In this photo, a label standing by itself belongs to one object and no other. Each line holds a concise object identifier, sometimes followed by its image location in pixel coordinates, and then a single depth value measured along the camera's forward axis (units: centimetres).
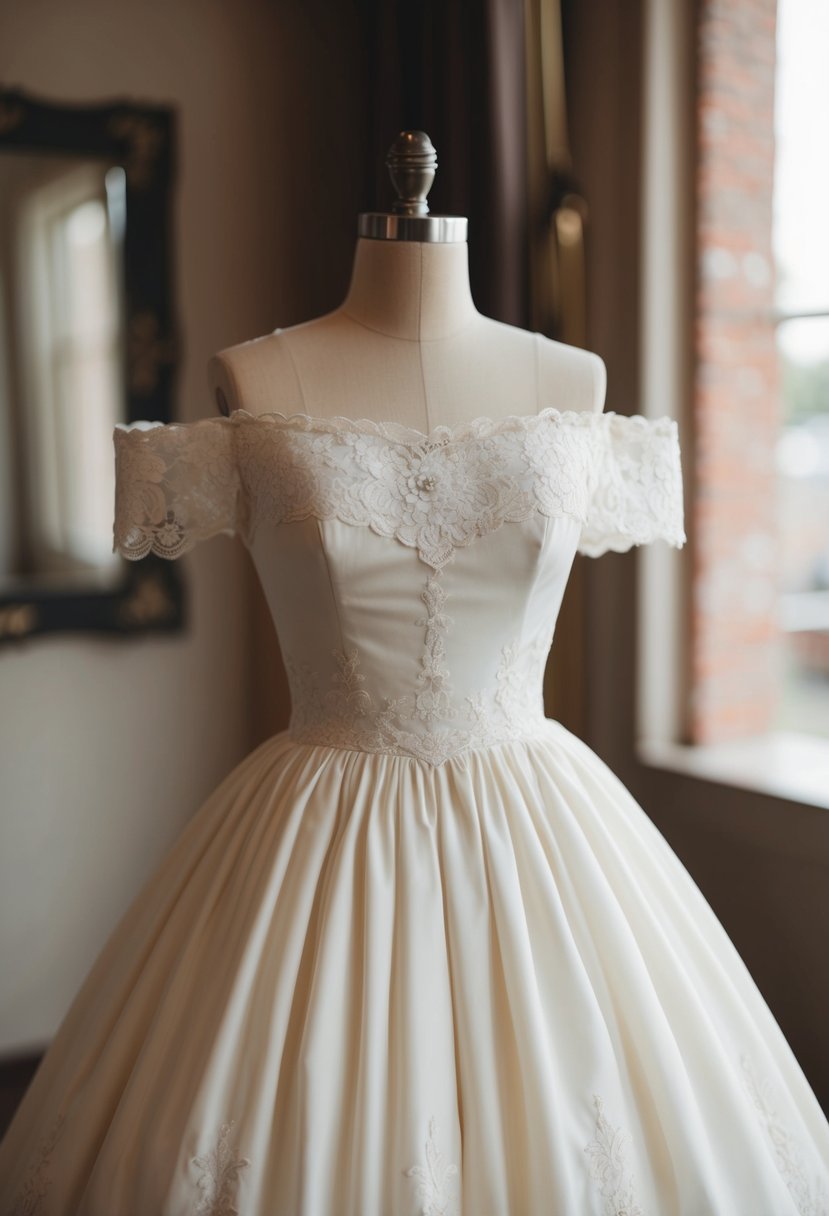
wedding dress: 117
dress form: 147
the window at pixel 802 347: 221
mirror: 253
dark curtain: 217
